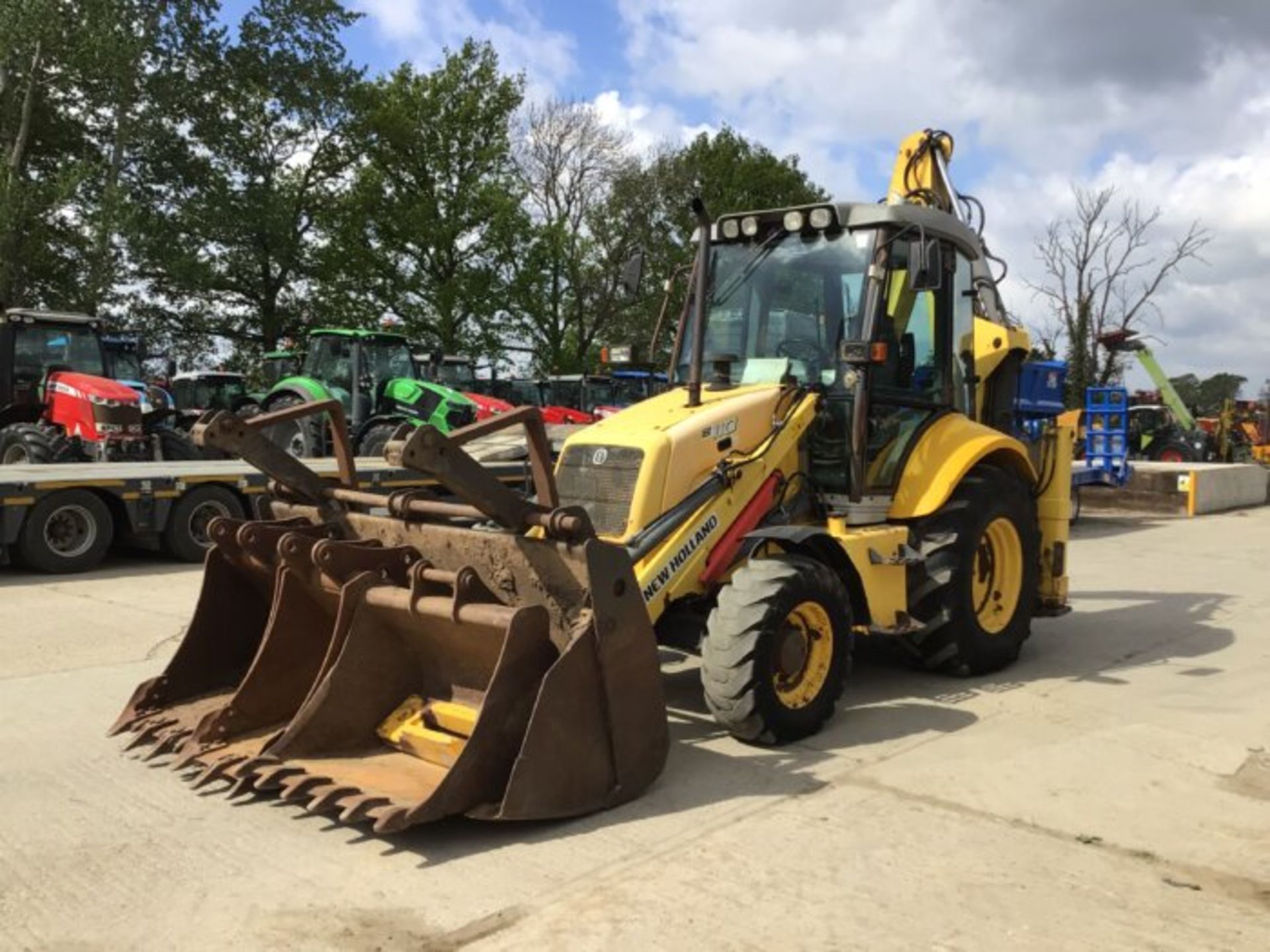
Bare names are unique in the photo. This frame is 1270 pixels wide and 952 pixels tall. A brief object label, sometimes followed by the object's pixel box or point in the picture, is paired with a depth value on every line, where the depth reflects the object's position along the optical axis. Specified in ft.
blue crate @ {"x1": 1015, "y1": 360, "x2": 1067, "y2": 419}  32.65
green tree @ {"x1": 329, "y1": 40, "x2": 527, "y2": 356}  105.19
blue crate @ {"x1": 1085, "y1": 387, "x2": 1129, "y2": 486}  56.44
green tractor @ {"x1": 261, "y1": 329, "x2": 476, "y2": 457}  56.03
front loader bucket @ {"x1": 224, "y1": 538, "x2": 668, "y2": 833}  13.16
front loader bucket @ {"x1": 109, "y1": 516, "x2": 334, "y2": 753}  16.72
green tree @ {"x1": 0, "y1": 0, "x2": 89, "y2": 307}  80.43
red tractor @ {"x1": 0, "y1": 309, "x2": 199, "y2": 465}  45.80
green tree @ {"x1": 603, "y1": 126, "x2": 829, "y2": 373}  116.57
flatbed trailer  34.55
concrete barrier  64.39
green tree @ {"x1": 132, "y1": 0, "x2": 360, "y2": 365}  92.84
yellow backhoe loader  13.85
